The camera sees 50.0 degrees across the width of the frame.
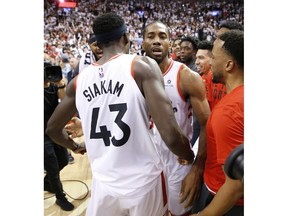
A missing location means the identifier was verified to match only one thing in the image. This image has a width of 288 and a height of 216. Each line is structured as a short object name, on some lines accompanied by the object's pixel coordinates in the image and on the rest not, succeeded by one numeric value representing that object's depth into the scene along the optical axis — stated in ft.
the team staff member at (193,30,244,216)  4.25
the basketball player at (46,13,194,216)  5.29
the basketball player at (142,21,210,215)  6.42
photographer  9.55
